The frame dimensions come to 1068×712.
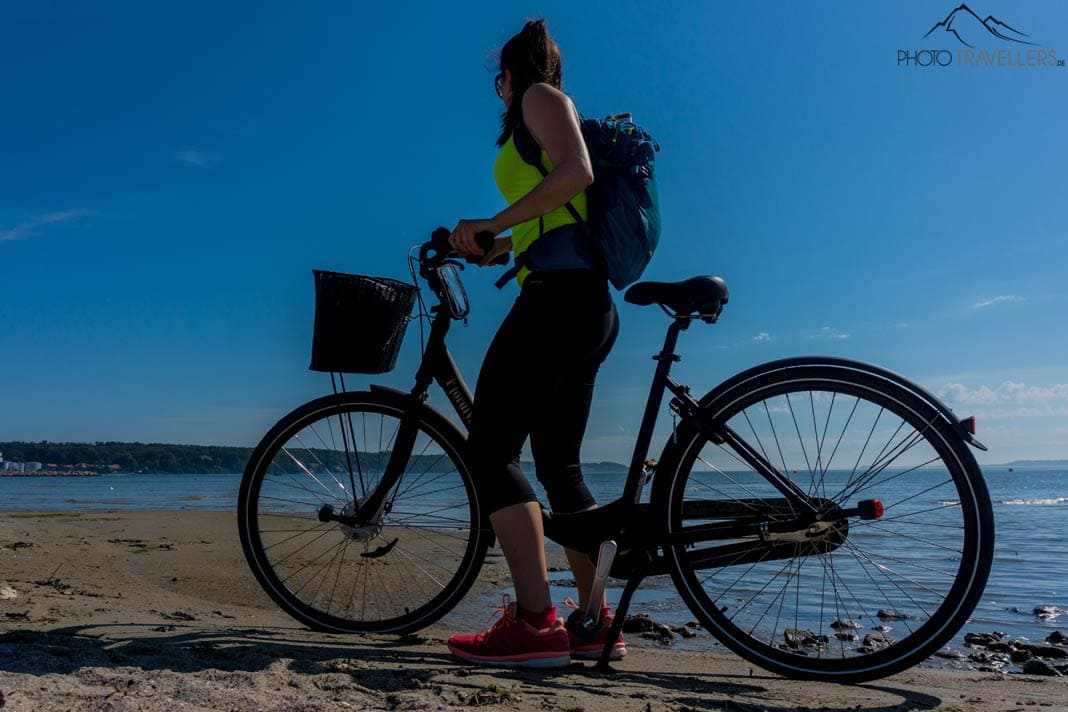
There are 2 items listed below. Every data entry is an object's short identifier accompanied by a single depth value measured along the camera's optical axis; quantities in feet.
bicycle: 8.15
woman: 8.45
